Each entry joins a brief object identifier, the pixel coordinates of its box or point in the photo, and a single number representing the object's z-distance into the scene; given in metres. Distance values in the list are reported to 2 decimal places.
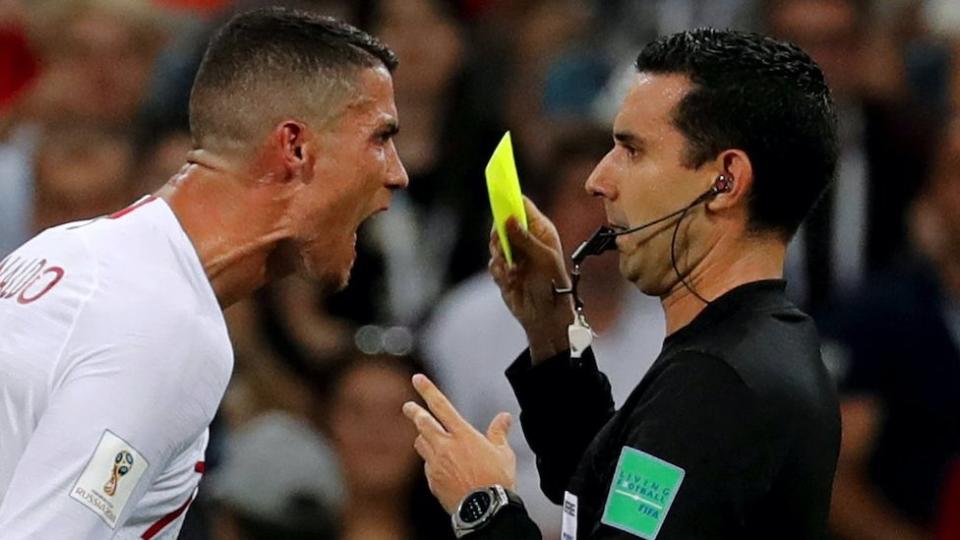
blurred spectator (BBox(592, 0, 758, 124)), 14.86
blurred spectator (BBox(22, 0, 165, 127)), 13.62
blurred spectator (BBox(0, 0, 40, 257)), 13.12
